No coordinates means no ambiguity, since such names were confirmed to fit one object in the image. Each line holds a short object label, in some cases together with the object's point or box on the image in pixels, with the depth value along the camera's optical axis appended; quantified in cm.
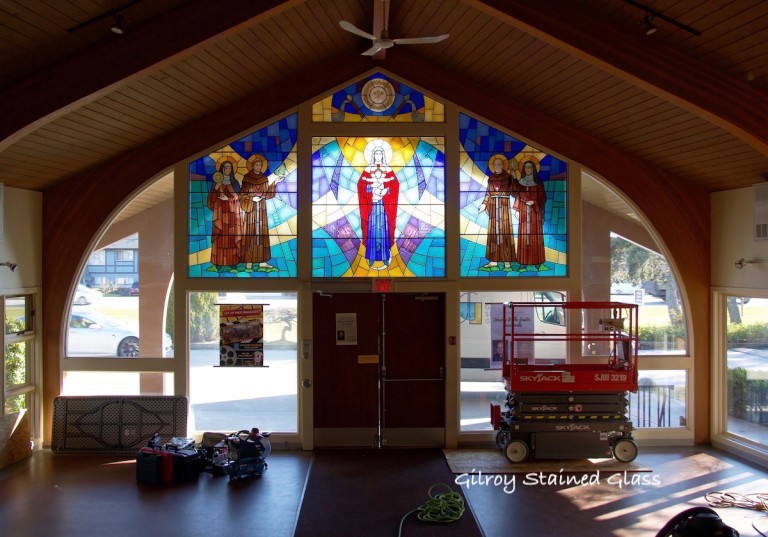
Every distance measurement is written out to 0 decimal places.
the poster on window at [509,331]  837
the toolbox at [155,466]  712
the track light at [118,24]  555
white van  848
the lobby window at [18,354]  785
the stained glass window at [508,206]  852
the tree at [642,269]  849
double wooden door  849
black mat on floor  592
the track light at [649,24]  559
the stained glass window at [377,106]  852
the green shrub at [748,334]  777
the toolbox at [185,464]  720
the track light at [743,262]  760
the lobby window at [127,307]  841
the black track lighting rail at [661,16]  551
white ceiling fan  563
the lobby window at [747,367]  779
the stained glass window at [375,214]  847
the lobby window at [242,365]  845
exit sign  836
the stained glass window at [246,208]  846
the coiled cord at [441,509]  605
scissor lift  762
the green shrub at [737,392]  811
